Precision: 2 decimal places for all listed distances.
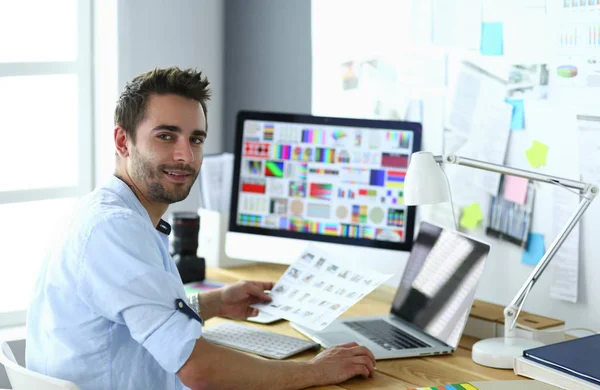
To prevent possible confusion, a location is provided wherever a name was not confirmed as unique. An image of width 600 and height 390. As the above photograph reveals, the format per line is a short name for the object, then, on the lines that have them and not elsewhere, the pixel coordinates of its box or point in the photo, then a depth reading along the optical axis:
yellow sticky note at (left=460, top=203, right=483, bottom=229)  2.29
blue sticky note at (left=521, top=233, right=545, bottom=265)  2.12
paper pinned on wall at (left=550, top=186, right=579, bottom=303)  2.04
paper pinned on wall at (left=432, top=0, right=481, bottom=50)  2.24
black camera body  2.48
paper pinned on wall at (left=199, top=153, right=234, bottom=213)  2.73
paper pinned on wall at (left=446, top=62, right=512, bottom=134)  2.21
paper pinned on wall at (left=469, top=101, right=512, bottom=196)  2.19
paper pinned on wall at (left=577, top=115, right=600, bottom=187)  1.97
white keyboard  1.92
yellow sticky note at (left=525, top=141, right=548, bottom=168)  2.10
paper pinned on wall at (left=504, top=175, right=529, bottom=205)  2.15
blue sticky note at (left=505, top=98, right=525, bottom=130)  2.14
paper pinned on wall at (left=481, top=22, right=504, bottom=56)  2.18
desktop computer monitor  2.29
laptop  1.93
